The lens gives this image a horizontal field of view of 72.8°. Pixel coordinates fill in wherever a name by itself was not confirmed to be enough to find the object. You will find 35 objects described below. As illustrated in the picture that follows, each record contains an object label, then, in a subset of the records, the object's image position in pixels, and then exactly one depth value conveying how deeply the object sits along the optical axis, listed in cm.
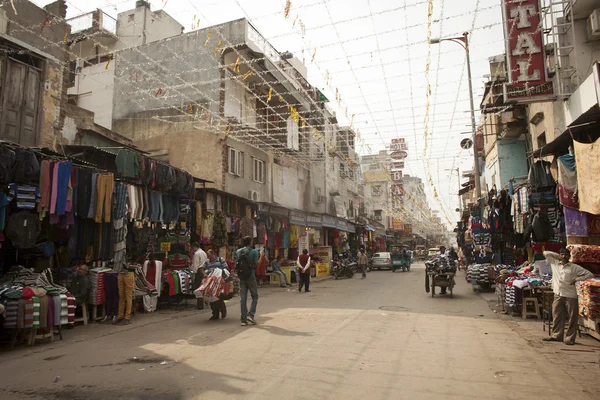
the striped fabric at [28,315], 720
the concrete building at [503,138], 1666
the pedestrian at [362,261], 2591
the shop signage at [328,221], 2817
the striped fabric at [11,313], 705
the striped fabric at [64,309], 791
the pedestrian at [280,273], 1973
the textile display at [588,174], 764
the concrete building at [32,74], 1176
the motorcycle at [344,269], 2553
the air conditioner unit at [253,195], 2246
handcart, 1443
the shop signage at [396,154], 2581
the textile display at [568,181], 867
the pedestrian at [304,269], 1688
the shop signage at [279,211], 2103
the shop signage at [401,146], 2860
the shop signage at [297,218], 2325
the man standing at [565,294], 735
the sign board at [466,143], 2402
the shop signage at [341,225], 3095
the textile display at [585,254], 806
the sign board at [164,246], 1377
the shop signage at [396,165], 2859
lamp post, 1799
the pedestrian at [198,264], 1169
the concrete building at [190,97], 2088
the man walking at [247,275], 922
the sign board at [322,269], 2743
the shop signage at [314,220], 2555
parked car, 3420
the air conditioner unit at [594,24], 1041
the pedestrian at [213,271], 993
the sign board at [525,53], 1084
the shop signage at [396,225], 6575
